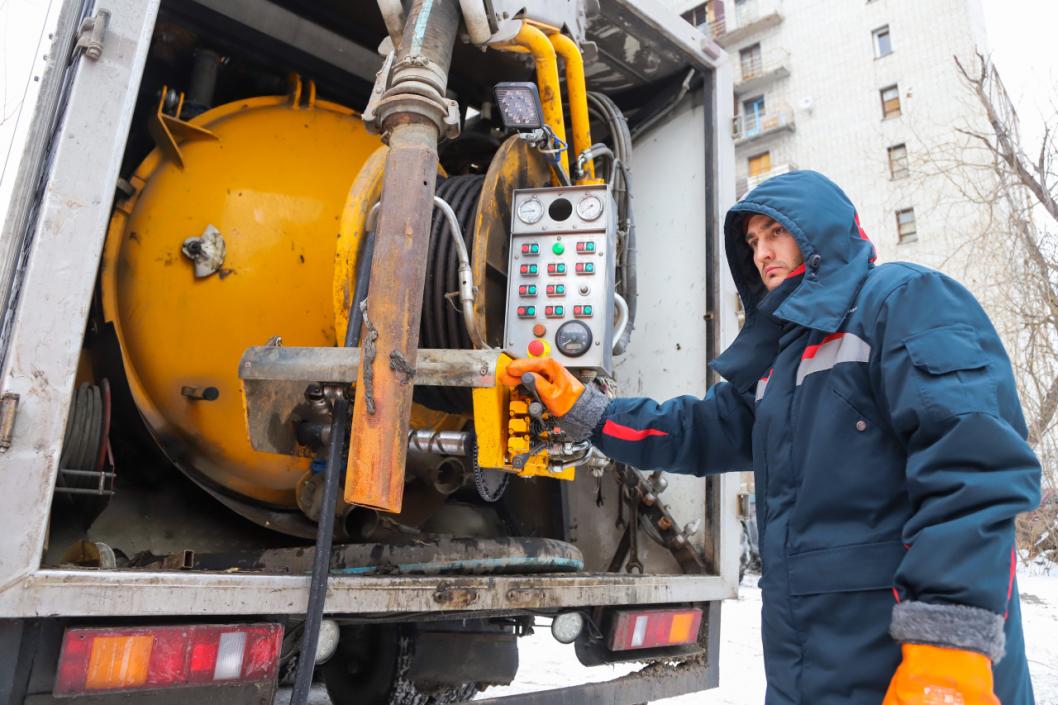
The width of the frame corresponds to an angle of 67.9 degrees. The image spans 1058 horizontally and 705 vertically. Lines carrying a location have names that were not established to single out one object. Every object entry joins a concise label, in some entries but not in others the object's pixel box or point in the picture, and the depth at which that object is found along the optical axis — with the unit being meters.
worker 1.12
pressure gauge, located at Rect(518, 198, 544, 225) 2.34
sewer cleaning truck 1.48
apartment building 19.02
